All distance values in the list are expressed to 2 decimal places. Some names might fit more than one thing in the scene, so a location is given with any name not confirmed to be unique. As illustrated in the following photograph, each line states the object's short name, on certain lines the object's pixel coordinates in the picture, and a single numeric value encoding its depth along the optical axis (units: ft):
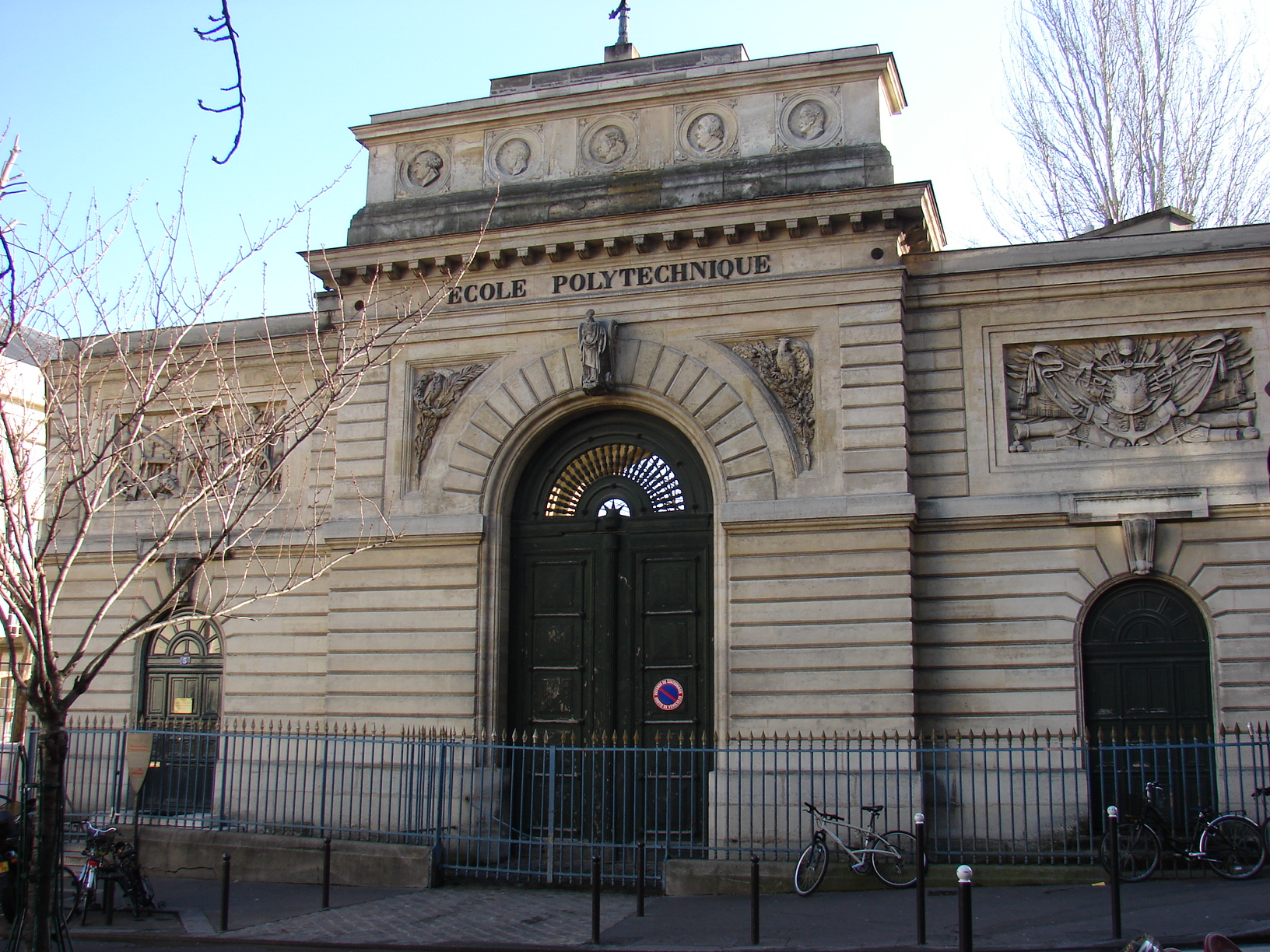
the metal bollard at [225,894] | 41.88
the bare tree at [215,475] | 59.36
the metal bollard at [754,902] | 37.81
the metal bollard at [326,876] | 44.62
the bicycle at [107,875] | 44.27
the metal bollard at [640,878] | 41.53
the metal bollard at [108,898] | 44.11
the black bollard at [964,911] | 29.58
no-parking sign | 57.31
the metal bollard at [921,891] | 36.60
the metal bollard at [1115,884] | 36.58
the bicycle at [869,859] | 46.01
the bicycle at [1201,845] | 45.21
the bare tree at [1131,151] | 88.07
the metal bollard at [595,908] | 39.24
